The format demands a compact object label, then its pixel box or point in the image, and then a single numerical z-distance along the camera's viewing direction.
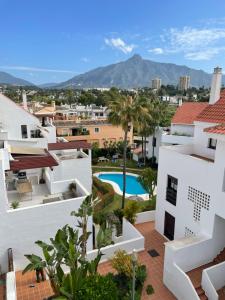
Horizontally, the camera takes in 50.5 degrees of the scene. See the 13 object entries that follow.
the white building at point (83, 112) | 66.62
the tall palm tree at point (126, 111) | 28.03
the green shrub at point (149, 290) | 15.95
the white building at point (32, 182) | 15.84
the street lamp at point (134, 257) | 10.78
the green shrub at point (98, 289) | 10.62
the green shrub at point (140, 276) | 16.28
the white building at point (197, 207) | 15.18
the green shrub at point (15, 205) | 17.19
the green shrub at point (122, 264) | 15.98
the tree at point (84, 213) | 13.23
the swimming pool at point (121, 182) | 40.22
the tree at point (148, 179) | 28.80
